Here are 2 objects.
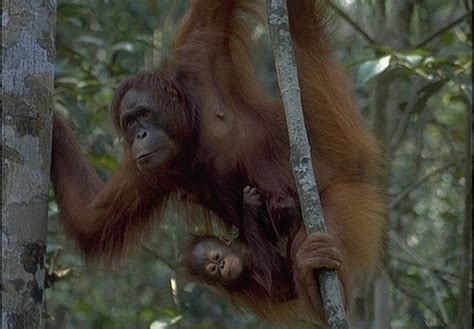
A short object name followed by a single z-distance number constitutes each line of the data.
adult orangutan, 8.08
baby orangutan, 8.28
